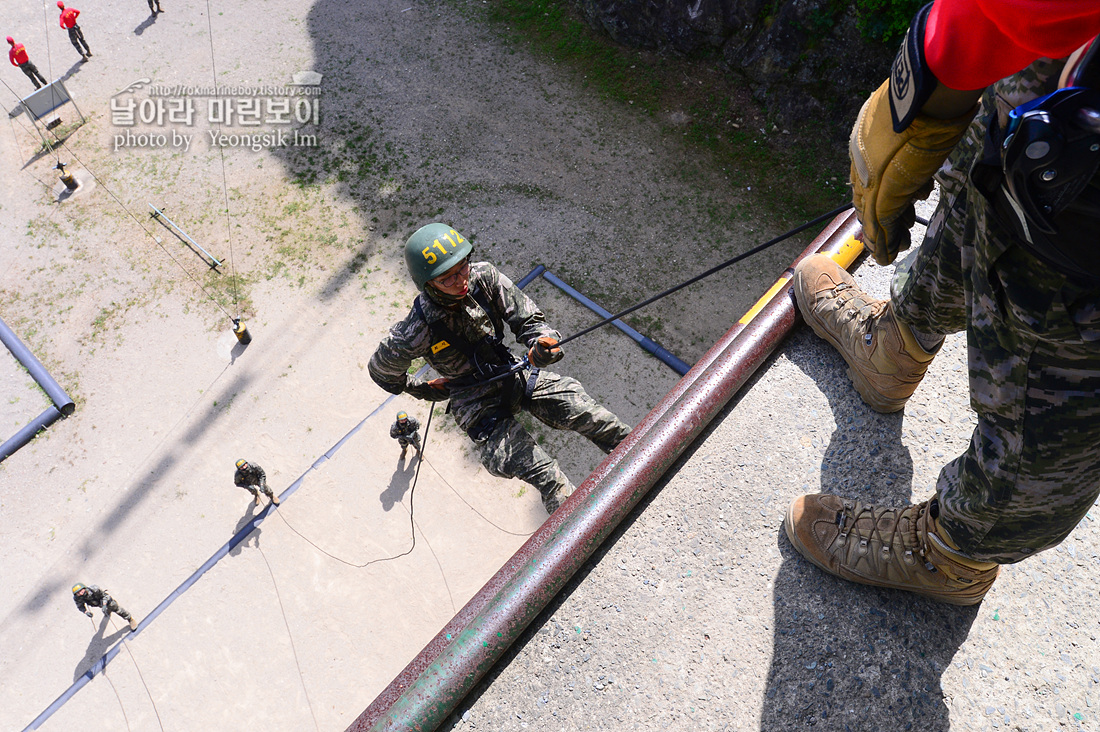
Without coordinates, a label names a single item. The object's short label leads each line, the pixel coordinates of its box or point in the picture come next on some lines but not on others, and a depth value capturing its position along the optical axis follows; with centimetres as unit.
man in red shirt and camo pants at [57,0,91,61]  1230
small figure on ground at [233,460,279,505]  704
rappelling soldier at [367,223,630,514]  479
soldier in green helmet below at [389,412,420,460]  730
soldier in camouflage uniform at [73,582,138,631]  651
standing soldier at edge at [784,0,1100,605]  142
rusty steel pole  228
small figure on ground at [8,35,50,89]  1174
